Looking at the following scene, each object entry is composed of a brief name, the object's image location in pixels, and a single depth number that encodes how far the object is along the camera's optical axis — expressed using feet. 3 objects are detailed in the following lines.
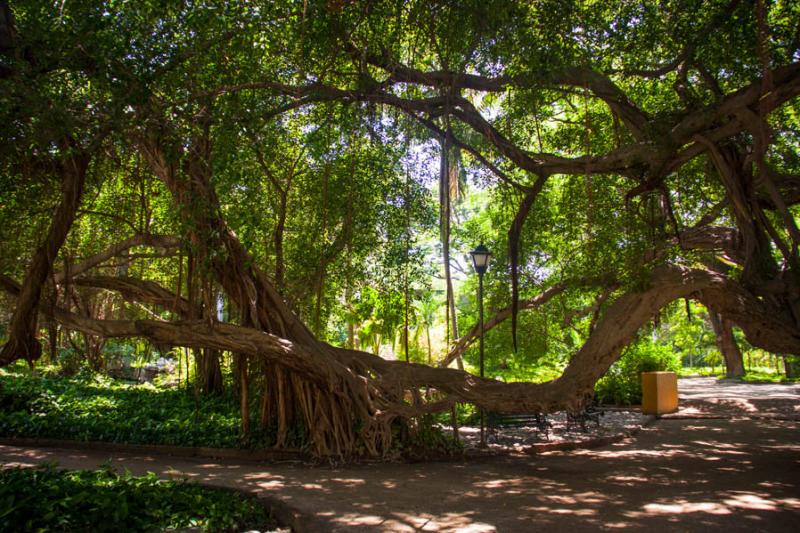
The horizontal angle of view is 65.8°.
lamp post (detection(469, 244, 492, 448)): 37.42
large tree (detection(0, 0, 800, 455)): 22.47
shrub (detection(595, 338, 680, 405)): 58.80
